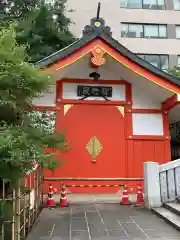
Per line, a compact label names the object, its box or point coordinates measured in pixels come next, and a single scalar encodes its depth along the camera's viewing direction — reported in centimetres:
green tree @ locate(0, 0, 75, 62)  1174
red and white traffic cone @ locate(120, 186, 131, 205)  612
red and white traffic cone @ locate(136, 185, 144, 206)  620
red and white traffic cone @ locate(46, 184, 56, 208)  577
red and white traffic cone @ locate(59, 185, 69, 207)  586
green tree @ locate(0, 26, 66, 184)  263
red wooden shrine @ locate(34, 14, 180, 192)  769
